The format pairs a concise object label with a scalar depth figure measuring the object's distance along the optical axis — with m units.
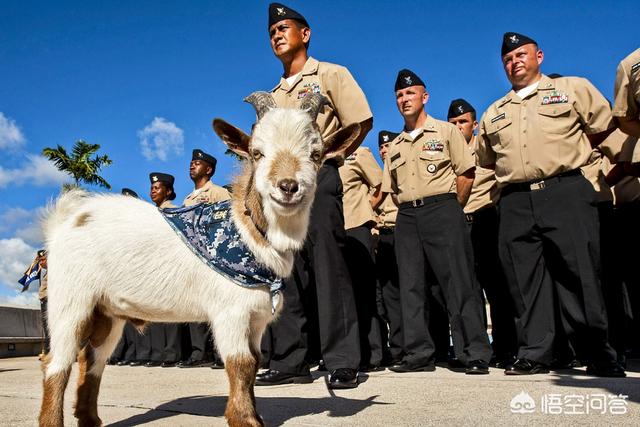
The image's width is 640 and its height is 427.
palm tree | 34.14
